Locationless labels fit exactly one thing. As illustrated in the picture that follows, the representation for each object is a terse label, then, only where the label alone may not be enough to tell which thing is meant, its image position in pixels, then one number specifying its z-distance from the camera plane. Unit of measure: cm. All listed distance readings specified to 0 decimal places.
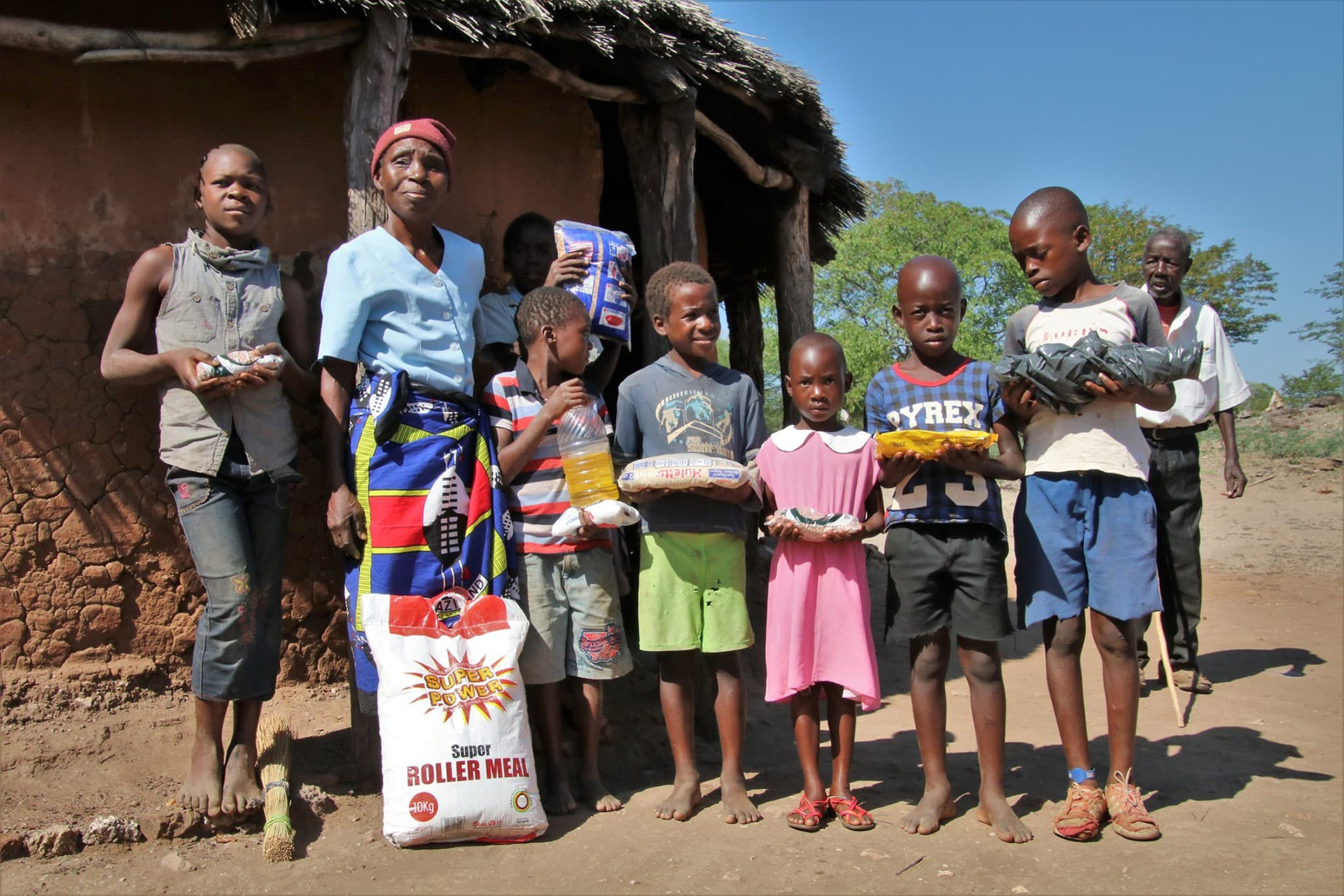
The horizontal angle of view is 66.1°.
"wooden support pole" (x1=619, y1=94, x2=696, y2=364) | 466
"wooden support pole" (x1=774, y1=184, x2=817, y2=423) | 571
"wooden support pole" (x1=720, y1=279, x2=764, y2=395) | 789
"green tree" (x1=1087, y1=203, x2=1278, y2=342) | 2152
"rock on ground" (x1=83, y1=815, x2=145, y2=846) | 282
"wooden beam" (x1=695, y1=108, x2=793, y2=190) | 508
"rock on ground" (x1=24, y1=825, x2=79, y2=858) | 276
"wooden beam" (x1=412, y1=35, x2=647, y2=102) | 383
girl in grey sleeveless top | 297
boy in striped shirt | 323
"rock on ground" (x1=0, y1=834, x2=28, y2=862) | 273
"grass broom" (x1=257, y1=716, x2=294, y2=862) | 281
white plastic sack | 284
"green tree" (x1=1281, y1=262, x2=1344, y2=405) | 1894
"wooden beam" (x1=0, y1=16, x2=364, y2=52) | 321
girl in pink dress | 308
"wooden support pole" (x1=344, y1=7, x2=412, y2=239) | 354
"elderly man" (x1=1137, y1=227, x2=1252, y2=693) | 467
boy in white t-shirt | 298
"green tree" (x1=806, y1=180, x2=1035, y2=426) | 2039
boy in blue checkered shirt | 301
